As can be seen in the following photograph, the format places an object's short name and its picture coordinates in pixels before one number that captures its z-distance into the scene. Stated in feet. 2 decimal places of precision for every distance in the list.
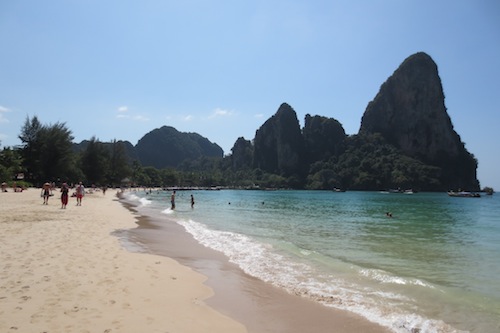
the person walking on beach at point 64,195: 81.31
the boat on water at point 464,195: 388.00
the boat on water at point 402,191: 500.74
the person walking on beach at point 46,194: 90.35
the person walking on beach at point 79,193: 98.27
